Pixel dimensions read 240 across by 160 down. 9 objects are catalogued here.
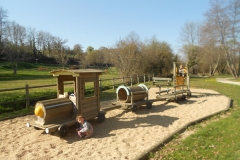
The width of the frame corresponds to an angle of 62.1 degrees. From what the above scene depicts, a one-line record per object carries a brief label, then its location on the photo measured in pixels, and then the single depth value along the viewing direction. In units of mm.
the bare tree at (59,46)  48066
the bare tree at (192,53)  46625
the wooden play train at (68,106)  5707
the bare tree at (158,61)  28406
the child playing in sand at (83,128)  5871
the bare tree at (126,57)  24703
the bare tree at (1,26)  41109
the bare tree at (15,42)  39031
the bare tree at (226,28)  33688
